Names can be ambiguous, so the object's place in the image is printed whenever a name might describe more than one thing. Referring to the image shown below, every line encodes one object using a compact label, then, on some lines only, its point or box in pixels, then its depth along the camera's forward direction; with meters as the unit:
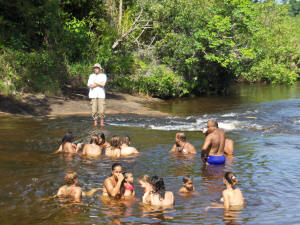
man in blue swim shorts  11.22
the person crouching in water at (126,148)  12.53
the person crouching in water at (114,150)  12.48
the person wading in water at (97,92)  15.91
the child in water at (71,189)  8.86
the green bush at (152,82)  26.48
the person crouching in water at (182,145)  12.70
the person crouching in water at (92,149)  12.52
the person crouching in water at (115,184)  8.93
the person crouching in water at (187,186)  9.26
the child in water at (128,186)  9.21
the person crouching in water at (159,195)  8.55
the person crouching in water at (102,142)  12.95
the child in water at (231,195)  8.59
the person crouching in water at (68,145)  12.67
